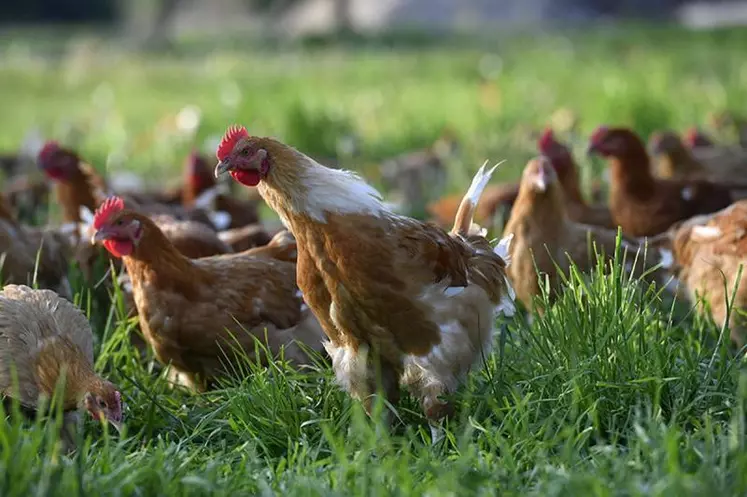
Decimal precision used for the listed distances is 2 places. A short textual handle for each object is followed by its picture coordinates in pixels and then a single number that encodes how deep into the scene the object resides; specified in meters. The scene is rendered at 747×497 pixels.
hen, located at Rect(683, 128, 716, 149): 17.31
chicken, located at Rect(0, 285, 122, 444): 7.81
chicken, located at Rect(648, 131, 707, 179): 15.64
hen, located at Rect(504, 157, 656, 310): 11.09
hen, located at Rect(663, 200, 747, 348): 9.55
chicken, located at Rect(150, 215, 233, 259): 11.30
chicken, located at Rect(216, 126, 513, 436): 7.61
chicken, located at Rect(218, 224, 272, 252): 12.19
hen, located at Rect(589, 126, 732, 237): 13.27
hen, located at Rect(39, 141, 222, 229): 13.47
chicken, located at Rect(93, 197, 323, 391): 9.38
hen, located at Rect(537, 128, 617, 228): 13.30
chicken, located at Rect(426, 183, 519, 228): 14.24
